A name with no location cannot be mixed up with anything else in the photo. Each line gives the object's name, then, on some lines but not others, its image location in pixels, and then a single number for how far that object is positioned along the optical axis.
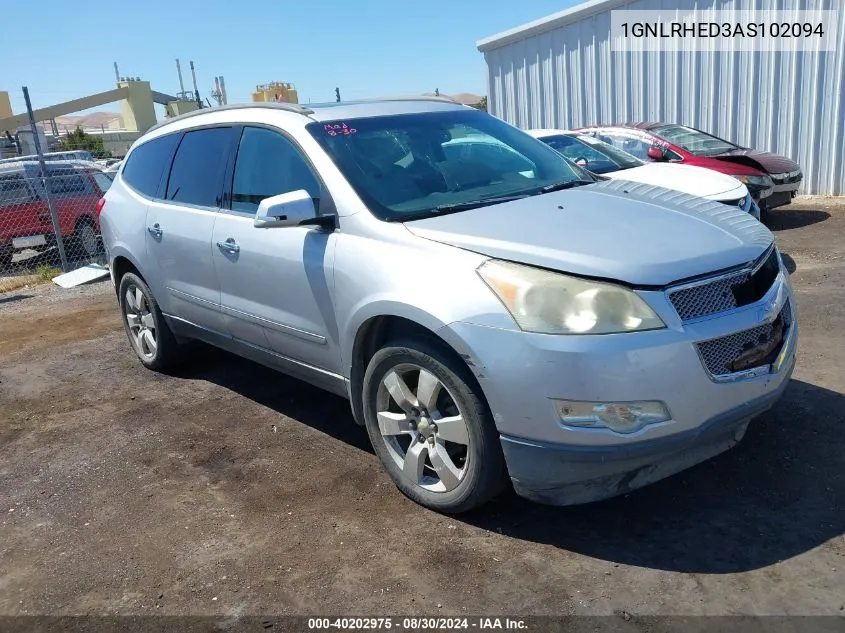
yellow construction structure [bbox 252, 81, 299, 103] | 23.73
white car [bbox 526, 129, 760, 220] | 7.04
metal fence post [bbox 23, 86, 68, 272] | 10.33
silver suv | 2.78
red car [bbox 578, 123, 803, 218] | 9.73
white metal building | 12.41
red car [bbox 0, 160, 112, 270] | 11.41
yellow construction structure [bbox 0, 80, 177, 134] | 48.21
